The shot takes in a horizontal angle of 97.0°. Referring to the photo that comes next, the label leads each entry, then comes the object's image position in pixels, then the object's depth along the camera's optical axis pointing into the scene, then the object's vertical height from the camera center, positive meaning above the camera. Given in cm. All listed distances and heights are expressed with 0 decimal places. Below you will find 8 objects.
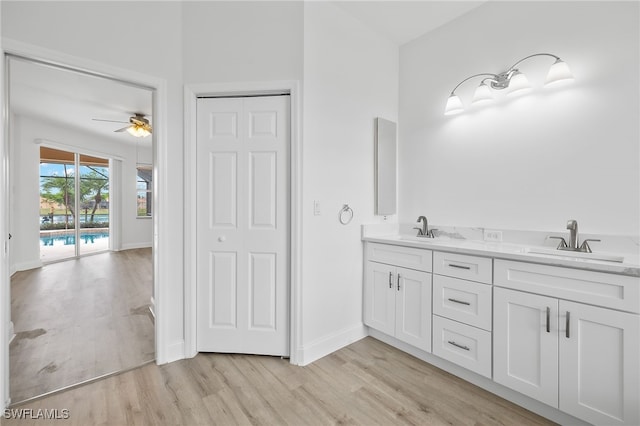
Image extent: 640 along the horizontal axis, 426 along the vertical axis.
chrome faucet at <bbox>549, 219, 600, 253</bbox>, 175 -19
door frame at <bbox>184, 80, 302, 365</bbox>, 211 +12
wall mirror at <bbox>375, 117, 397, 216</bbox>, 264 +43
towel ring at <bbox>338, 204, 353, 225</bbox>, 239 -4
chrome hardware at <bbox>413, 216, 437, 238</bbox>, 256 -18
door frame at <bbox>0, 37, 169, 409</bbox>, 158 +17
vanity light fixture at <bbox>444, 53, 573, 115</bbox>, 180 +92
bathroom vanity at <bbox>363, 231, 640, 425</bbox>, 131 -64
